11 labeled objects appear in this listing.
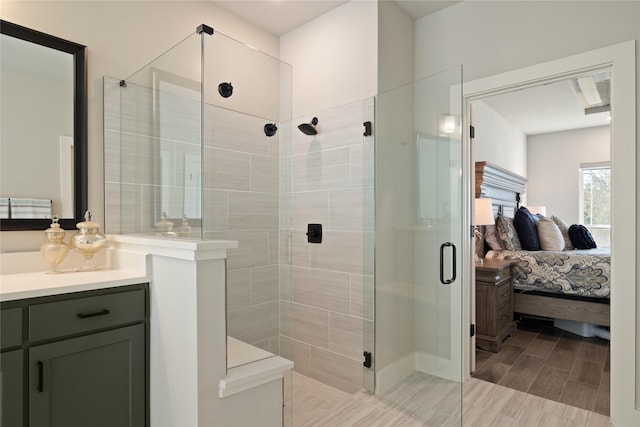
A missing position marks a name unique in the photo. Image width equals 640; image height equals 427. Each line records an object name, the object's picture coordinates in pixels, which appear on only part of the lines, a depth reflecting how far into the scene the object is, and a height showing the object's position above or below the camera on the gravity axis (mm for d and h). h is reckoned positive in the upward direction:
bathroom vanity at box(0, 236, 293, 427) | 1361 -554
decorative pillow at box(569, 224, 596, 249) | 4672 -311
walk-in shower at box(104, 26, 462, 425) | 1582 +78
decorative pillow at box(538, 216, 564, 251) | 4312 -270
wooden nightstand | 3215 -824
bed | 3449 -685
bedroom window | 6254 +243
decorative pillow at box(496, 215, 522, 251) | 4172 -238
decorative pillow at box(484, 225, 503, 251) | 4172 -280
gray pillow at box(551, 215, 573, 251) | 4777 -233
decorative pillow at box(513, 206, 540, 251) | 4281 -196
